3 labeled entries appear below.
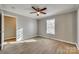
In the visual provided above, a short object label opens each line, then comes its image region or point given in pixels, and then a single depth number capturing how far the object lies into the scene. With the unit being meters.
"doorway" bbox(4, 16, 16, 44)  2.99
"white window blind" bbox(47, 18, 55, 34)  3.27
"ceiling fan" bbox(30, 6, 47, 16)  2.92
